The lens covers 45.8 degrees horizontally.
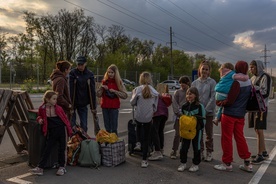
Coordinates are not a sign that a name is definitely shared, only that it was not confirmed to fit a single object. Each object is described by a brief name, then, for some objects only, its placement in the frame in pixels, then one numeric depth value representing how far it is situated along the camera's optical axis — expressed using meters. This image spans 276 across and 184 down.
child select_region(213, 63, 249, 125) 5.56
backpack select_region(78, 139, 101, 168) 5.75
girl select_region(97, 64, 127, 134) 6.71
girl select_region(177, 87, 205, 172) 5.67
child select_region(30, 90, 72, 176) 5.28
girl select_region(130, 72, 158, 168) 5.90
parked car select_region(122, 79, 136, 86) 37.52
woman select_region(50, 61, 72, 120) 5.91
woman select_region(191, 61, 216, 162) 6.18
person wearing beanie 5.58
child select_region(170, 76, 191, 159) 6.35
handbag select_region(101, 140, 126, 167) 5.85
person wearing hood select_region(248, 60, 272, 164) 6.22
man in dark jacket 6.60
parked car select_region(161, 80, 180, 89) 49.59
